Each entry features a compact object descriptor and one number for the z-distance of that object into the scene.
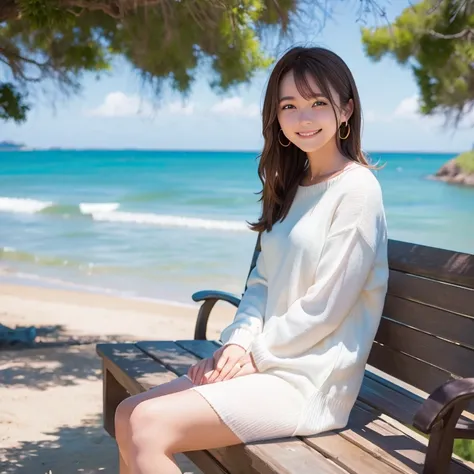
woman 2.09
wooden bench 1.94
